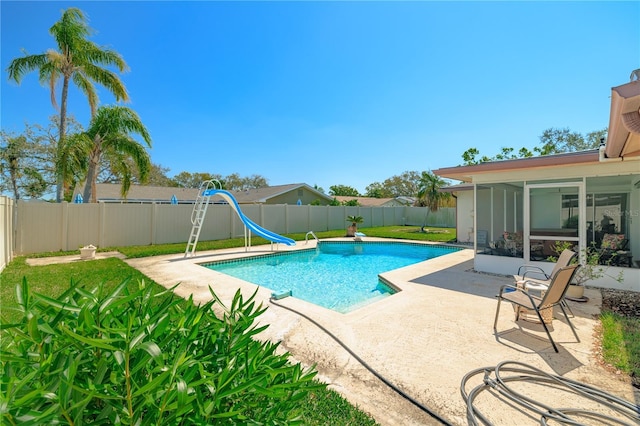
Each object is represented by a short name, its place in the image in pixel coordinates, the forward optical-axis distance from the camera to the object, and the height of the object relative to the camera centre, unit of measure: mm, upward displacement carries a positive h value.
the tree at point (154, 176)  26212 +4128
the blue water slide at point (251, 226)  11721 -602
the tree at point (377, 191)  53544 +4247
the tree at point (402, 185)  53719 +5388
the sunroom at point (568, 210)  6477 +111
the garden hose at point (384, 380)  2502 -1746
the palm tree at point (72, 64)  13641 +7170
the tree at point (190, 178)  47053 +5655
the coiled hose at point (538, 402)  2441 -1722
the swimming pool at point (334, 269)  7262 -1990
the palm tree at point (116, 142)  13414 +3339
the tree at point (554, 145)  30672 +7821
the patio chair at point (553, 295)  3770 -1106
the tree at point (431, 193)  19859 +1400
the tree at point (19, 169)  20703 +3162
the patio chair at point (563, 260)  4961 -819
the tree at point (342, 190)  54344 +4320
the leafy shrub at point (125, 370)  1018 -641
